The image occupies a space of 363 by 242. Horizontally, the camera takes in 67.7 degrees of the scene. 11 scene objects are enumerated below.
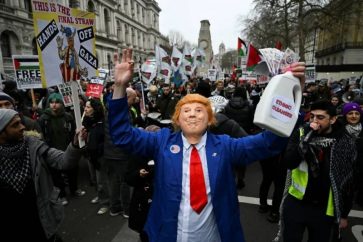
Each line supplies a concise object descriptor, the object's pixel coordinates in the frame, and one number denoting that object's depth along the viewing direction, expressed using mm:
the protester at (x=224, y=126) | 3518
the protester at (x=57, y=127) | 4719
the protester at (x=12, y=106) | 2873
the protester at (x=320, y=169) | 2449
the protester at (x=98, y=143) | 4188
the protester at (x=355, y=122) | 3969
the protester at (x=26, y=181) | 2148
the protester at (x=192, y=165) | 1761
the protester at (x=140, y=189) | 2484
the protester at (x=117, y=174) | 4113
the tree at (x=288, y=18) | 28516
